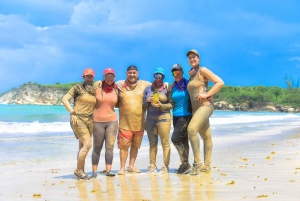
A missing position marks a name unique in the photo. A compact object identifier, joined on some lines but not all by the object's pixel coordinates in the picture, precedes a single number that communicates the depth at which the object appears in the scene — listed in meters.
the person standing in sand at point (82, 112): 6.79
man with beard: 7.24
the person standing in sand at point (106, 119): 7.00
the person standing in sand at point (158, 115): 7.17
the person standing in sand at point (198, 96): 6.86
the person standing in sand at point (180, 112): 7.18
